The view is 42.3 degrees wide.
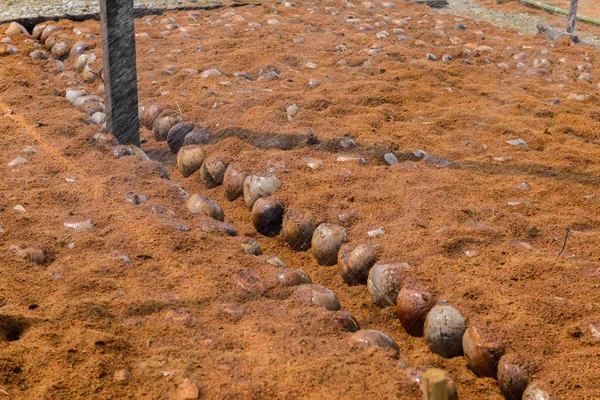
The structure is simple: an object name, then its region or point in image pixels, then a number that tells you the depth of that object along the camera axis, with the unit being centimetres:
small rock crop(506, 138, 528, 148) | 467
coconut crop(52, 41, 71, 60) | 632
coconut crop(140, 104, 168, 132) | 504
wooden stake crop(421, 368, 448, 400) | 178
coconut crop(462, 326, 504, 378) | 281
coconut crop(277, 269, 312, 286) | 309
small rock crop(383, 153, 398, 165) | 436
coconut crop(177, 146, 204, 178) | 446
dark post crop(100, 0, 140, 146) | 435
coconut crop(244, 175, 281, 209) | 397
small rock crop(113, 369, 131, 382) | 233
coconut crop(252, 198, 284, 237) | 385
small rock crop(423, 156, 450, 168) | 432
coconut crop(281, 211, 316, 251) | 371
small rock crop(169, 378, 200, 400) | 226
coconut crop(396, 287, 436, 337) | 308
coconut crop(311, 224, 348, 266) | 357
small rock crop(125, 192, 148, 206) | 369
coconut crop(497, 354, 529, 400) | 270
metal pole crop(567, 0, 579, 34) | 741
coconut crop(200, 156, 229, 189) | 430
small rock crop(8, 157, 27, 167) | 411
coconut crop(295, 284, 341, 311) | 296
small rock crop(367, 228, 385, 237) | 357
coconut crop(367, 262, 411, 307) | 322
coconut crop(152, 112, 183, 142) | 487
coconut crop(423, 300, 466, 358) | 295
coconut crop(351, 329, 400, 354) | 267
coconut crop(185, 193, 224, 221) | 372
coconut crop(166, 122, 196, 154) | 475
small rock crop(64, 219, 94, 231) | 336
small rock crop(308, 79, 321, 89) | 546
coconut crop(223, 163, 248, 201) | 414
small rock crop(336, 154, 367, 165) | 427
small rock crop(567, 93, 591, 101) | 555
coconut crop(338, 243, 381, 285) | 341
